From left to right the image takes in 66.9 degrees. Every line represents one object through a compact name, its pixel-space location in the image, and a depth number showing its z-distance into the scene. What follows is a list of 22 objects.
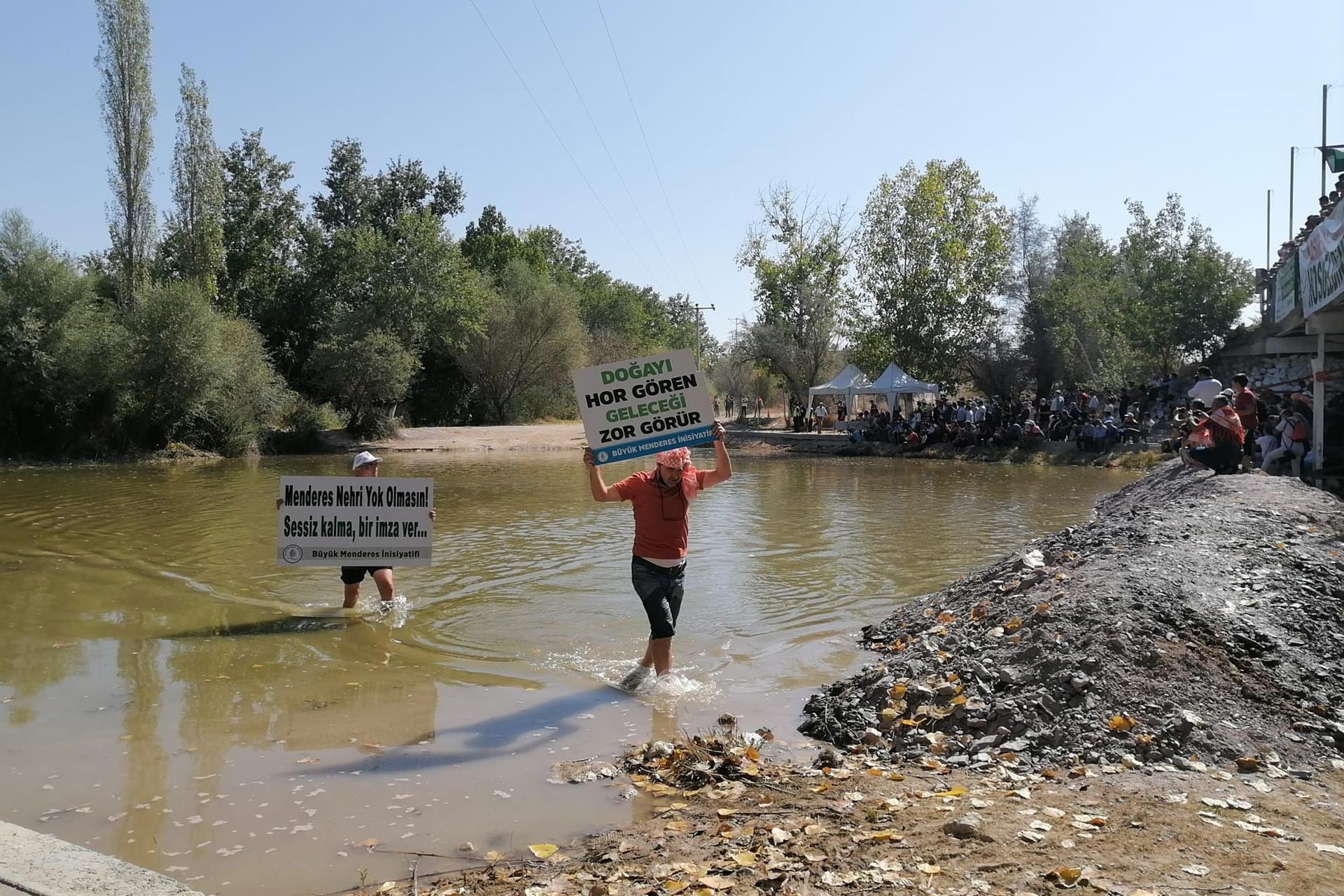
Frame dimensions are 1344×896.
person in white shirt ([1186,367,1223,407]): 16.16
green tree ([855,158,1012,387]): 51.22
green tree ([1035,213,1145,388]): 45.09
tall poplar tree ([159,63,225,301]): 47.66
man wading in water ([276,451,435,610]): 10.78
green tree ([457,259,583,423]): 58.69
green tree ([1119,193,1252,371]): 39.50
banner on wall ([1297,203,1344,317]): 13.95
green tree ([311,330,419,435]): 47.78
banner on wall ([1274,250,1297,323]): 18.64
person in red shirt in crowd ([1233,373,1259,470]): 16.11
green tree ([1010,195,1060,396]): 50.59
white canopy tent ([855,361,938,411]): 43.16
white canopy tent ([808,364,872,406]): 45.91
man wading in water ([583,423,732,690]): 7.88
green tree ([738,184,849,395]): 56.44
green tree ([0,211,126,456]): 37.25
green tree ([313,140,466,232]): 67.69
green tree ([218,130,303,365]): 59.22
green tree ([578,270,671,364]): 68.53
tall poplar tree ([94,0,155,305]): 41.59
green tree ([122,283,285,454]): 38.41
